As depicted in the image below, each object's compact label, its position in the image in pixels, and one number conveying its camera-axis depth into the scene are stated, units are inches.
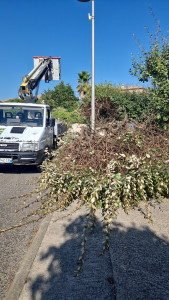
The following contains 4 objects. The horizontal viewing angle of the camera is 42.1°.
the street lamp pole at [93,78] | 430.6
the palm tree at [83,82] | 1633.9
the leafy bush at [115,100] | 568.4
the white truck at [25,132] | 254.8
